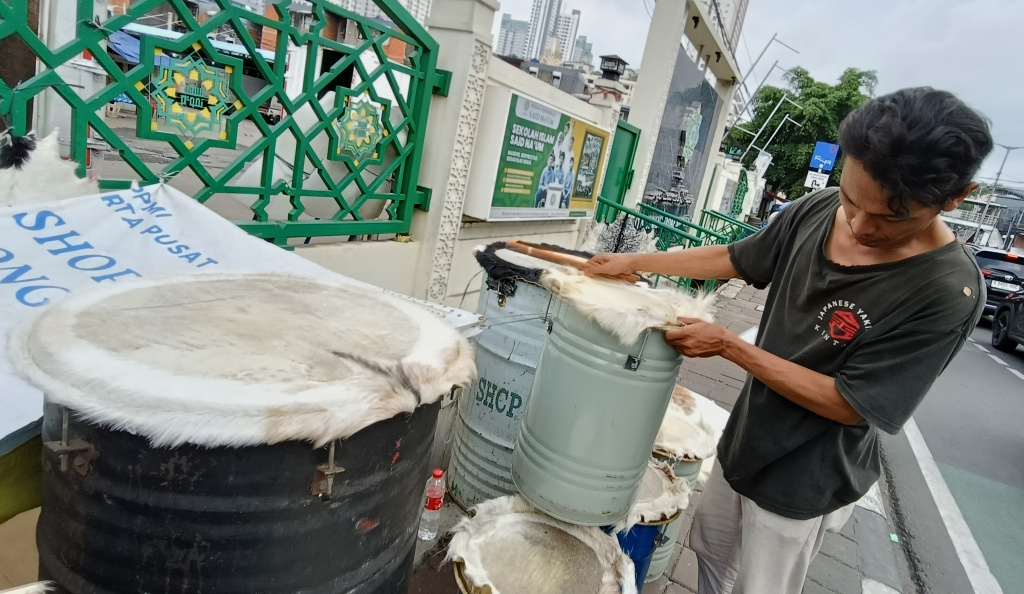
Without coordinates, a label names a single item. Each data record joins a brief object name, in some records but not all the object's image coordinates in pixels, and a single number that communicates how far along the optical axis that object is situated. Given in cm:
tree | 2969
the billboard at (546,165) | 448
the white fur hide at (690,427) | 260
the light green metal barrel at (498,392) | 257
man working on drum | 151
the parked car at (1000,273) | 1398
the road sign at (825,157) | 2372
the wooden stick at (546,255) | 261
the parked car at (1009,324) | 1076
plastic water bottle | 263
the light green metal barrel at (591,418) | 186
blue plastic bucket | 221
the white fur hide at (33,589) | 93
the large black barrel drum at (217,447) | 95
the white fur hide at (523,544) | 186
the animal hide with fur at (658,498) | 219
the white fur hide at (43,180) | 187
